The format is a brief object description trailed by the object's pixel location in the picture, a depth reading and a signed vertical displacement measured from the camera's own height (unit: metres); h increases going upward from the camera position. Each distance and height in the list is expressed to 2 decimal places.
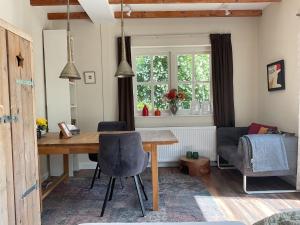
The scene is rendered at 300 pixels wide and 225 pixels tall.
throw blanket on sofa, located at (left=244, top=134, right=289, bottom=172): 3.46 -0.62
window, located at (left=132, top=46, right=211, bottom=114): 5.16 +0.56
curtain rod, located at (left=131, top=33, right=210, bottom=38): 4.99 +1.28
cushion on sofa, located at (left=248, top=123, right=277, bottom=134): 4.29 -0.39
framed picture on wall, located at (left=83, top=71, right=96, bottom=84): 5.02 +0.58
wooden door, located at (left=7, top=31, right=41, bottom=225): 1.99 -0.17
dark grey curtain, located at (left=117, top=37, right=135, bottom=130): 4.90 +0.14
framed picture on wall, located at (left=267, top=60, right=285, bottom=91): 4.05 +0.41
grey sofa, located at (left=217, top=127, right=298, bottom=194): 3.50 -0.73
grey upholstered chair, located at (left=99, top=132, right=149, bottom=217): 2.85 -0.49
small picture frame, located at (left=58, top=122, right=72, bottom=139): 3.46 -0.28
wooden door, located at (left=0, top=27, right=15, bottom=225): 1.82 -0.28
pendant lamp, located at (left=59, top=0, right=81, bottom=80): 3.39 +0.46
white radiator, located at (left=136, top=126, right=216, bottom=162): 4.91 -0.68
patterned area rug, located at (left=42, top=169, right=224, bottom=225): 2.90 -1.14
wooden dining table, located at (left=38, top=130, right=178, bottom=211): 3.03 -0.42
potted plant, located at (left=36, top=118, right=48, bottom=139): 3.54 -0.21
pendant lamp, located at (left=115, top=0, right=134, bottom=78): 3.38 +0.46
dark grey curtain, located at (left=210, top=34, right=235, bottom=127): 4.94 +0.45
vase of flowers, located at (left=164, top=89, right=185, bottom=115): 4.98 +0.14
